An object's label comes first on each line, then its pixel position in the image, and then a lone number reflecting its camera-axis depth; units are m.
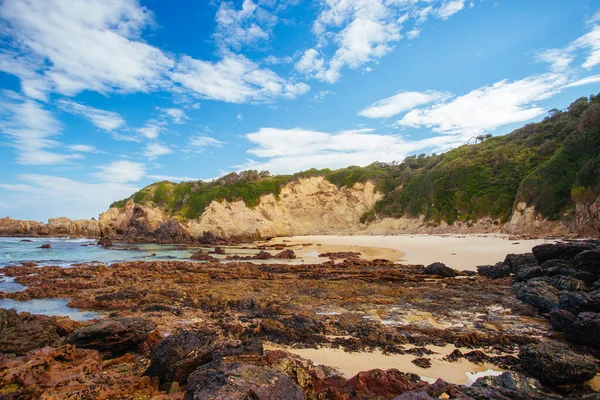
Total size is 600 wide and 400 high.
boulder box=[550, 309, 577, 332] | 5.79
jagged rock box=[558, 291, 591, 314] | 6.29
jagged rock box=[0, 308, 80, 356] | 5.27
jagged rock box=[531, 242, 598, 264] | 11.38
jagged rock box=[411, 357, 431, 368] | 4.88
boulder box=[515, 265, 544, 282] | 10.26
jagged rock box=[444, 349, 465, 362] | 5.06
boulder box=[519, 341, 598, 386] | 4.07
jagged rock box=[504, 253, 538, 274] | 12.36
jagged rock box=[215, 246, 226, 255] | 26.65
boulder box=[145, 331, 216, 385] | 4.08
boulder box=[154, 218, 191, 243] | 40.62
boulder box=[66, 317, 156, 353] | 5.21
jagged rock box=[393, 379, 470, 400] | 3.07
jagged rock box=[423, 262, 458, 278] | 12.84
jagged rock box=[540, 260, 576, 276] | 9.57
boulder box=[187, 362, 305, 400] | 3.07
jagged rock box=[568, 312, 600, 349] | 5.15
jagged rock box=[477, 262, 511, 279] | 12.03
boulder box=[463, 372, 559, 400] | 3.17
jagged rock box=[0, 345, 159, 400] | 3.75
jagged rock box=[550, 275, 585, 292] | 8.15
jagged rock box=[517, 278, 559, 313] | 7.43
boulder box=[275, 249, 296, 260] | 22.34
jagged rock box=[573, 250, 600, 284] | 9.35
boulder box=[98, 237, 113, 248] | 32.28
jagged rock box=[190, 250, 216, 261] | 21.84
